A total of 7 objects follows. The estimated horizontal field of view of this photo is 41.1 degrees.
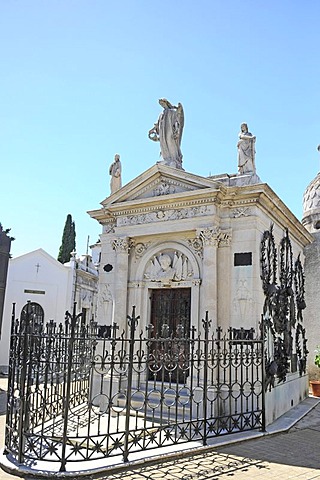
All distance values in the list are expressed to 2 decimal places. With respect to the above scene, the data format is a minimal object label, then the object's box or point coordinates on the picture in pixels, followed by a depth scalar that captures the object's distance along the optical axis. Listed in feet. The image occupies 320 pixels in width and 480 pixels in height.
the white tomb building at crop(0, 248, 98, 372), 61.16
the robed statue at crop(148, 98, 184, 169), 32.81
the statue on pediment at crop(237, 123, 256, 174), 29.73
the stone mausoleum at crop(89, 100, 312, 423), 27.73
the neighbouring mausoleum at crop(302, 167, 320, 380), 44.45
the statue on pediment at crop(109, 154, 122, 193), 35.88
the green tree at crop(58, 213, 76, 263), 98.68
